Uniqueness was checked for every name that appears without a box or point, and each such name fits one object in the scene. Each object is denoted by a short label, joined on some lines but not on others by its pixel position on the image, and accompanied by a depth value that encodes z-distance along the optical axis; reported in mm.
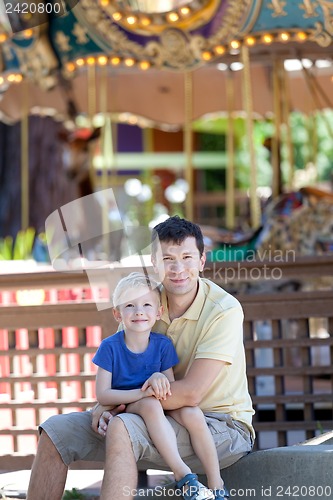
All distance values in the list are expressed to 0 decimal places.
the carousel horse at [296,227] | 13902
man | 6052
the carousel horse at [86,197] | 19129
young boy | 5858
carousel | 12570
